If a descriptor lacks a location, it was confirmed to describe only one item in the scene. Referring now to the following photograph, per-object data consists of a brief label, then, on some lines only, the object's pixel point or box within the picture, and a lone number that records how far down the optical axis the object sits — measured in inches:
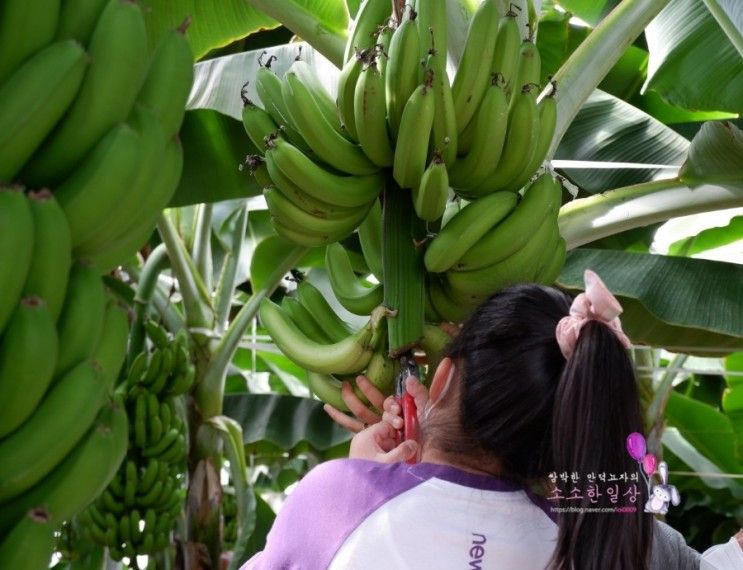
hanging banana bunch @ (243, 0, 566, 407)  53.7
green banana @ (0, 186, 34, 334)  29.3
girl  36.9
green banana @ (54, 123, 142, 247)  32.4
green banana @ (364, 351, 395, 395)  54.1
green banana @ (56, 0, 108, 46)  34.0
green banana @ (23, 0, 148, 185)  33.2
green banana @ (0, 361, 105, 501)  30.4
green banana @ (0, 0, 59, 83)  32.2
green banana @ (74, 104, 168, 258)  33.0
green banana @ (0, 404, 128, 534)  31.3
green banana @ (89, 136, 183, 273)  35.0
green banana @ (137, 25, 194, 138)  35.4
